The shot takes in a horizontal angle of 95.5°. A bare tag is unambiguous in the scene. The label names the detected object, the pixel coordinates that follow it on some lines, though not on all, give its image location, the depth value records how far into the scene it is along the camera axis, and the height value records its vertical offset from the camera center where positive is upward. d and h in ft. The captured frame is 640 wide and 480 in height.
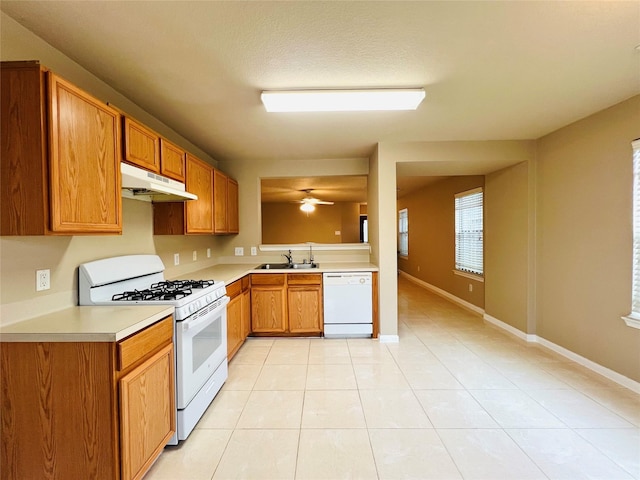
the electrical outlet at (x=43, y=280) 5.20 -0.72
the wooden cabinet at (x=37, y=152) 4.39 +1.38
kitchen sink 13.05 -1.29
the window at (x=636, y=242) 7.66 -0.25
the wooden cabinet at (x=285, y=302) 11.82 -2.62
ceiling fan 24.95 +3.13
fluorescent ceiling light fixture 7.07 +3.44
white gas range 5.94 -1.60
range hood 6.11 +1.21
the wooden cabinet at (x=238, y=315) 9.46 -2.75
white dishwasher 11.75 -2.66
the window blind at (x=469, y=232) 15.46 +0.17
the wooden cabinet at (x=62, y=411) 4.28 -2.53
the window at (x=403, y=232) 27.30 +0.36
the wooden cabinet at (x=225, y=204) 11.06 +1.43
